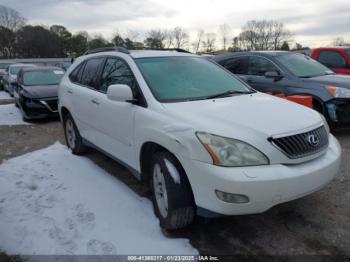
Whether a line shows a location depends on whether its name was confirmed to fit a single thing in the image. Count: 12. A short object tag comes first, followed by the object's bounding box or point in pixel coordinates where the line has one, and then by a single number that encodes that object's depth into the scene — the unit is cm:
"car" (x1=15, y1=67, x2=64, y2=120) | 916
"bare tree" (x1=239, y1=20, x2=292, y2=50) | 6944
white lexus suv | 274
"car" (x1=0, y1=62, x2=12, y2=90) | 2029
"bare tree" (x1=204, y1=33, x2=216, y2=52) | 6538
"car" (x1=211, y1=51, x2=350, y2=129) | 616
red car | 875
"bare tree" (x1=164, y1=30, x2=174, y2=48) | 6159
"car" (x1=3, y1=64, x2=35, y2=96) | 1652
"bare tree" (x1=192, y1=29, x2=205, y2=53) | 6479
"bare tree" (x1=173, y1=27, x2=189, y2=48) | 6351
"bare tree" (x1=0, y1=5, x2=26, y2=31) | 6754
